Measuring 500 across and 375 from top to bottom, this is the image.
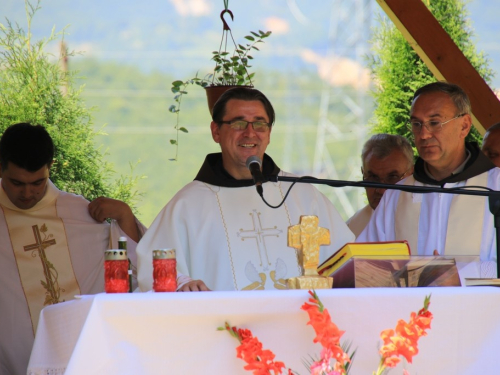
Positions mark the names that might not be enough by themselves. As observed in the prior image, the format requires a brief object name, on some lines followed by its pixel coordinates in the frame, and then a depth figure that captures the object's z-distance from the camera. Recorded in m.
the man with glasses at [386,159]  11.18
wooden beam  12.62
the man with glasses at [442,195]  8.84
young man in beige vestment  9.96
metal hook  10.99
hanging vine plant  11.80
